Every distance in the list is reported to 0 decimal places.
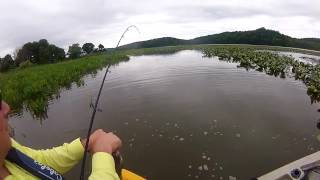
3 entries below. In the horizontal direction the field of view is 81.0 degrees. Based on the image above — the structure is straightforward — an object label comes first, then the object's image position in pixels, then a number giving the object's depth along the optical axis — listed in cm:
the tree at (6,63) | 4104
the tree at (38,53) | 4637
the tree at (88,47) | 5530
